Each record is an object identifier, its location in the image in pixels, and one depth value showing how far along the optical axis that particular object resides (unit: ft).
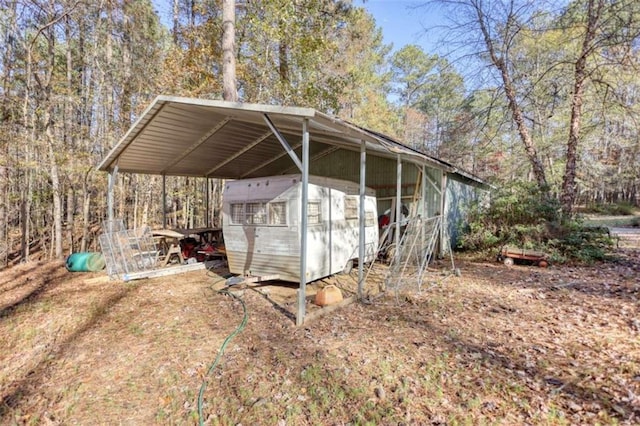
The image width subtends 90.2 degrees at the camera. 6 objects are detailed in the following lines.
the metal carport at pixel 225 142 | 15.34
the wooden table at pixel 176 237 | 27.61
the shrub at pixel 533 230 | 28.50
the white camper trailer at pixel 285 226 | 19.85
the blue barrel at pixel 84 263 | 25.79
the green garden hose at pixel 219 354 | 9.24
